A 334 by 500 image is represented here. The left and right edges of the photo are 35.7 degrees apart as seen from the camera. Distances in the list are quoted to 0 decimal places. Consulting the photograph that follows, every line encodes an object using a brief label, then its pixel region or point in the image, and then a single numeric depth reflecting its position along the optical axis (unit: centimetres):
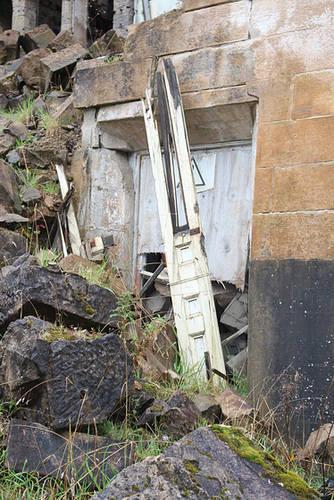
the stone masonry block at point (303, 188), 413
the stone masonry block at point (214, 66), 468
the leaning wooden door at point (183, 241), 445
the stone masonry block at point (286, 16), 436
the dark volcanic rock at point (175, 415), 325
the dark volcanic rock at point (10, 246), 469
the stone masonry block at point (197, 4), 492
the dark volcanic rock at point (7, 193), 539
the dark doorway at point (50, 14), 1298
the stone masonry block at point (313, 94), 423
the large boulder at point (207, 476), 193
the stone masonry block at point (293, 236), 408
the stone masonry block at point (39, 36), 952
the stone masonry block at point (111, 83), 529
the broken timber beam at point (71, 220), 566
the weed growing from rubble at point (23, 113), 677
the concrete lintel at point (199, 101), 468
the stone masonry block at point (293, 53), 429
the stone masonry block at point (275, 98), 438
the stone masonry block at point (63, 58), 753
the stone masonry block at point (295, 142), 419
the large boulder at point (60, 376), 311
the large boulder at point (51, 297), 376
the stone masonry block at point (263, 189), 433
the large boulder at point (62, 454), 277
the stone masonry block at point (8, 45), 953
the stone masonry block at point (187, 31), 477
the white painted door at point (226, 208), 520
